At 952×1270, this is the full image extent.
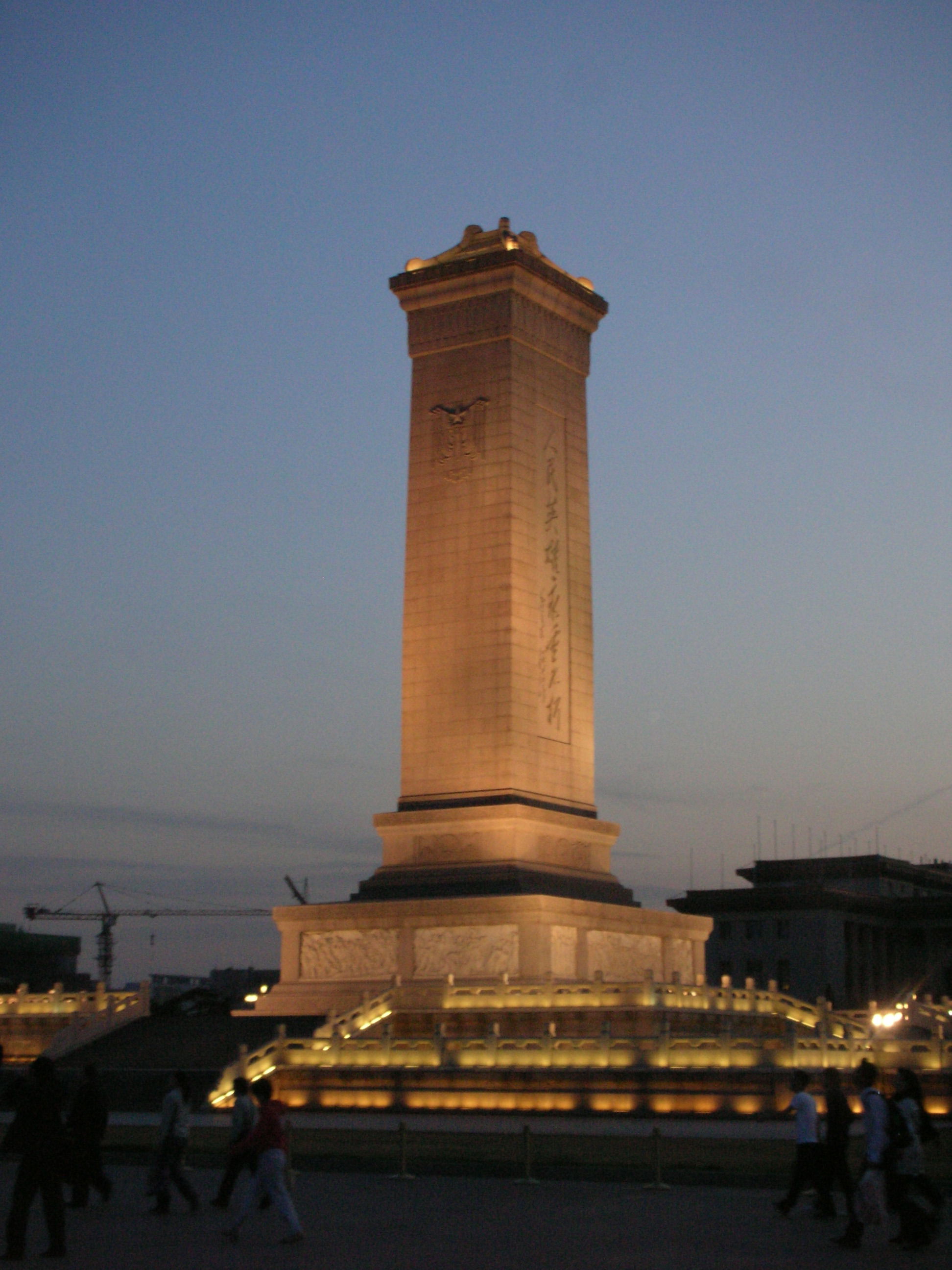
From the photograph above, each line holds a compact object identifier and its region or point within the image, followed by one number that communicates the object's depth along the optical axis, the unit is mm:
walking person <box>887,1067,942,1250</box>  14555
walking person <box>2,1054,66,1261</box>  14000
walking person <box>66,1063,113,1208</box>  17219
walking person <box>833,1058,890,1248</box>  14750
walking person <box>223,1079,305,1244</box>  14773
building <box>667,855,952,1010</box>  84250
